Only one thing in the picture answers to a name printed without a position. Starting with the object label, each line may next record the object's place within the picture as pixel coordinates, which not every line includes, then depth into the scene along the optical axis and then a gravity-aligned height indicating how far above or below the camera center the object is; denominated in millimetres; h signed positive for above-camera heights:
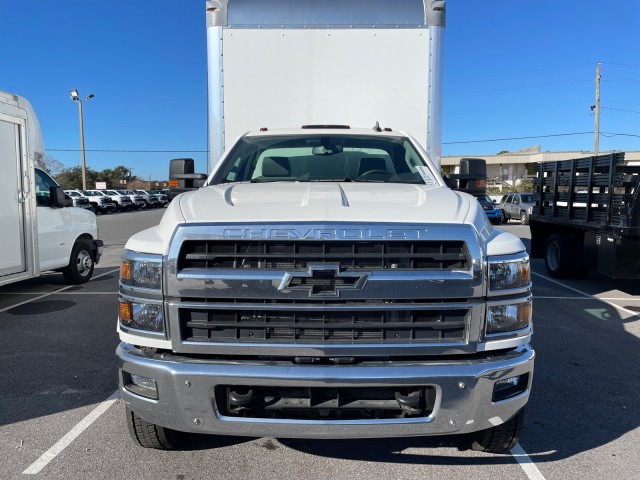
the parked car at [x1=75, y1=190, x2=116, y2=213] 36438 -1079
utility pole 37406 +5835
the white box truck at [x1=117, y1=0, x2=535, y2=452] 2543 -683
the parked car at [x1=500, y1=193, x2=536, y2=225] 25469 -775
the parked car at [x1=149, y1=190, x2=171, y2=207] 49516 -808
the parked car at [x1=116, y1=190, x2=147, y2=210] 43009 -973
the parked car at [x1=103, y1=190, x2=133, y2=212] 40406 -1017
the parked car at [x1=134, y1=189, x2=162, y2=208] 46009 -970
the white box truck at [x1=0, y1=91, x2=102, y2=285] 6672 -323
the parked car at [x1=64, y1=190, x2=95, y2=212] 33525 -803
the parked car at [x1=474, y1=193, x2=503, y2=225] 23594 -893
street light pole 41844 +6728
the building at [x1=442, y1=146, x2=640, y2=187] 53262 +3156
